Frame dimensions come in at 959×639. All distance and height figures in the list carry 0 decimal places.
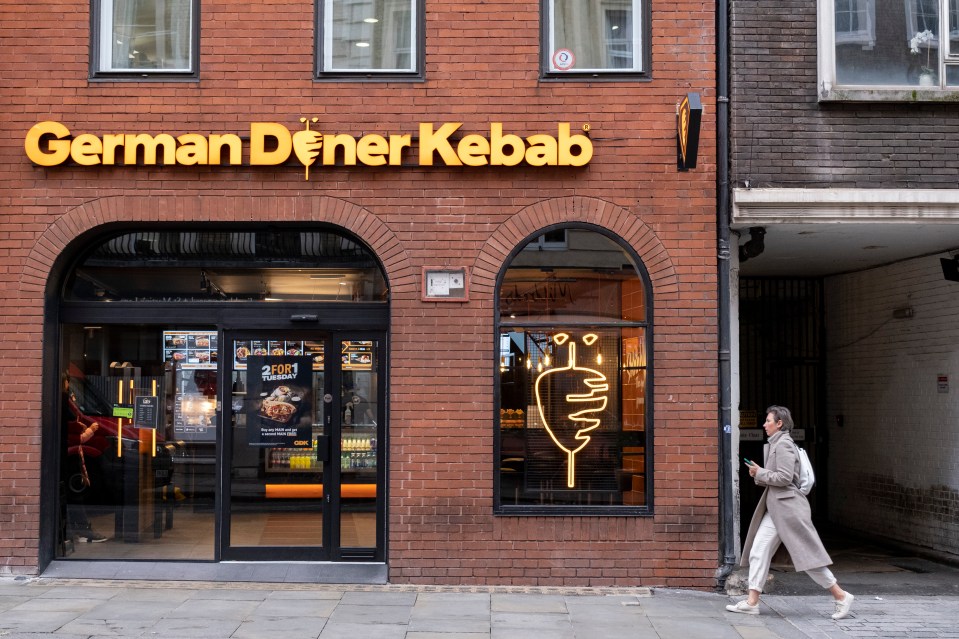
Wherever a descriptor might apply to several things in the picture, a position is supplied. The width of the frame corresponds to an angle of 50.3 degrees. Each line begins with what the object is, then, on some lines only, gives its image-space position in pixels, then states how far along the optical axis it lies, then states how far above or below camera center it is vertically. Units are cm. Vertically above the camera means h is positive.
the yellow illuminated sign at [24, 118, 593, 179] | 940 +213
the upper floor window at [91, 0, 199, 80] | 971 +328
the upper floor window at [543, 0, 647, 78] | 970 +328
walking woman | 836 -121
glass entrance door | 982 -68
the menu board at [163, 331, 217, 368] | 992 +29
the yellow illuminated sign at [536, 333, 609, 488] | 966 -21
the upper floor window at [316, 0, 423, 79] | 970 +327
